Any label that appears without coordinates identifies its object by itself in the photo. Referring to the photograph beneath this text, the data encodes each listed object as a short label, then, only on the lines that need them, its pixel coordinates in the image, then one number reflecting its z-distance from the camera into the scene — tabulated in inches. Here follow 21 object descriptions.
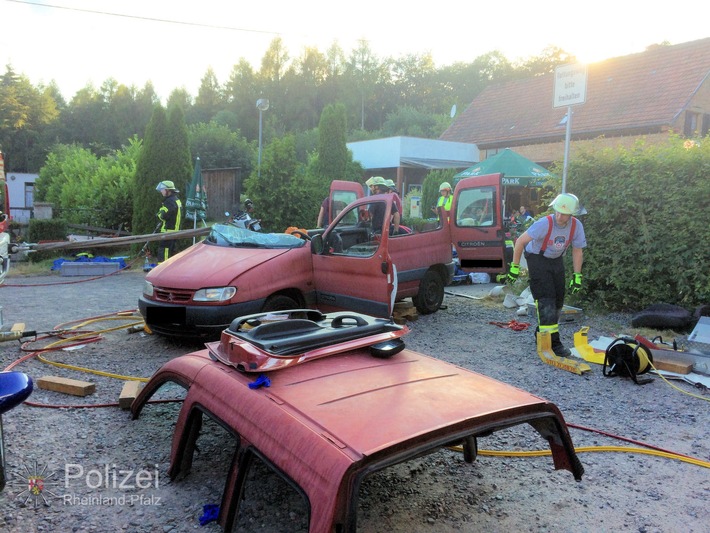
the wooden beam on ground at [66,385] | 173.3
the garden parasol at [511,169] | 585.9
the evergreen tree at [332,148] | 861.8
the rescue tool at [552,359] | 211.3
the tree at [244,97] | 2297.0
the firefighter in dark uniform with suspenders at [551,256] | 230.1
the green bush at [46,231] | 547.5
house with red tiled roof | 807.1
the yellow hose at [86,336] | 194.4
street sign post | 283.3
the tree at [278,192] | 500.1
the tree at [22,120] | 1828.2
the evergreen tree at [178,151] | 583.8
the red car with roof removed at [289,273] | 219.6
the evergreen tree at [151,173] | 570.3
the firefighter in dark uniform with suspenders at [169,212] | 426.6
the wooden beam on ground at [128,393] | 162.1
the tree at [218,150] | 1286.9
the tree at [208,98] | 2407.7
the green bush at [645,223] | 275.3
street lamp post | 606.9
